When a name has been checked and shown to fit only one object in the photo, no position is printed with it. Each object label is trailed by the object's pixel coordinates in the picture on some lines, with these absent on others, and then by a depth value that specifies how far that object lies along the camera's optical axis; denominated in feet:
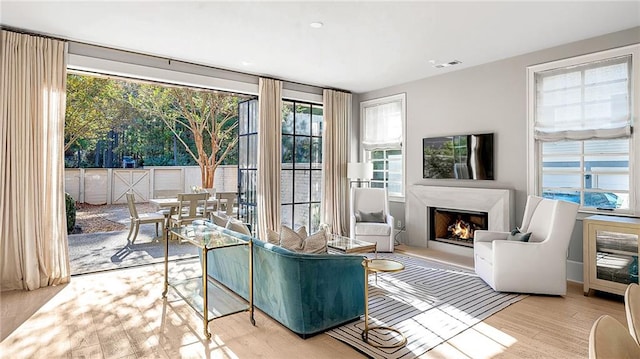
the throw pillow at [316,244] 9.59
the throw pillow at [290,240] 9.64
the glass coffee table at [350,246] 13.79
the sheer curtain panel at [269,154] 18.62
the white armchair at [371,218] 18.06
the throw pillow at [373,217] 19.29
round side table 8.69
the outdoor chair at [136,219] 19.65
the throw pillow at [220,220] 12.69
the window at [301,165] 20.49
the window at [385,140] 21.01
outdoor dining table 22.17
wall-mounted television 16.74
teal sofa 8.77
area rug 8.89
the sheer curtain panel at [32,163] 12.36
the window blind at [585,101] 12.91
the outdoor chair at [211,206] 22.59
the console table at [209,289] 9.64
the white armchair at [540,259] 11.91
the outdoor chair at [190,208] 20.06
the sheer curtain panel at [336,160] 21.54
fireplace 15.75
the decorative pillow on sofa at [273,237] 10.77
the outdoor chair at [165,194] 26.40
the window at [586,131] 12.84
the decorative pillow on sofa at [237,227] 11.43
